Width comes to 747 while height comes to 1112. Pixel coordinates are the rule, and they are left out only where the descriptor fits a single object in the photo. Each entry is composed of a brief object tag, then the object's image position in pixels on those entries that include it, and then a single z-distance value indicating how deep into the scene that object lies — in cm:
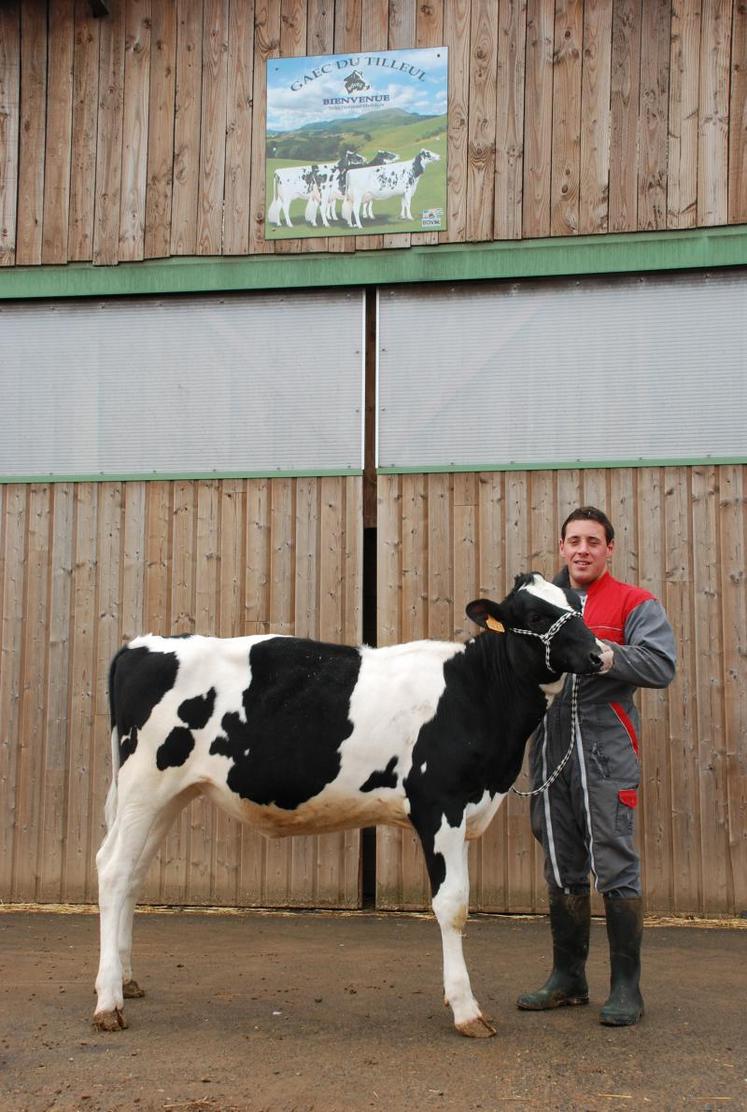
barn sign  857
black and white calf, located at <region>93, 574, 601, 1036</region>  528
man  523
